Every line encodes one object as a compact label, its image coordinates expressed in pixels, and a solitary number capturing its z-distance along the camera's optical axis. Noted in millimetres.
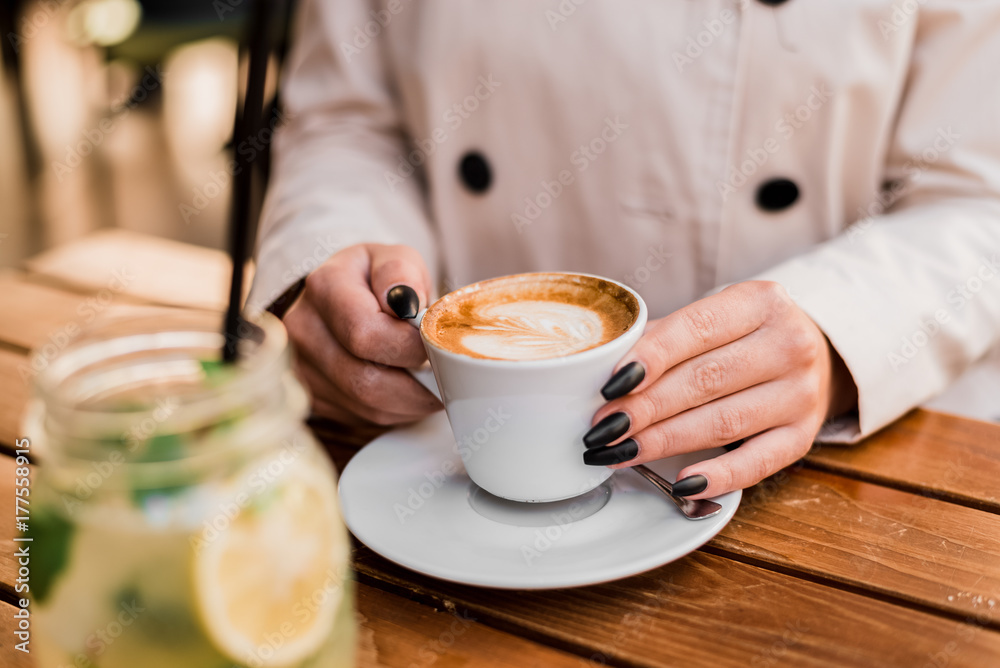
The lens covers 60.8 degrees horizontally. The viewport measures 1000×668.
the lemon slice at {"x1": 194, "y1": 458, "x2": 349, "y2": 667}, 425
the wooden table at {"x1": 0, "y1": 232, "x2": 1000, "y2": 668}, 629
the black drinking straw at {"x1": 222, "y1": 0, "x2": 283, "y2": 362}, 390
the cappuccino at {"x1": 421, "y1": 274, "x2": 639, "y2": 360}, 764
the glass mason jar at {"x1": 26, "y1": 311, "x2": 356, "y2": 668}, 415
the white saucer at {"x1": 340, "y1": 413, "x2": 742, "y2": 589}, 675
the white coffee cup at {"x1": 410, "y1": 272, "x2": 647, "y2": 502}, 703
